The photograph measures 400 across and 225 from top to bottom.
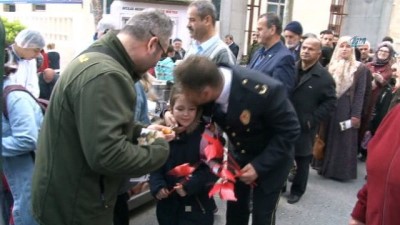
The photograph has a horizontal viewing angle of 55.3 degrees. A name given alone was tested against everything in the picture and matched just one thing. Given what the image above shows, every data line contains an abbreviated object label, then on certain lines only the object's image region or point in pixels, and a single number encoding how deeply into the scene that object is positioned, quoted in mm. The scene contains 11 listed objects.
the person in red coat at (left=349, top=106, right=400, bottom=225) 1473
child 2551
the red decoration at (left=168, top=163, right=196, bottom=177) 2471
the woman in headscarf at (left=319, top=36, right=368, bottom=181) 4707
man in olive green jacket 1496
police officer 2045
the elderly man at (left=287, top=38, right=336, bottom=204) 3951
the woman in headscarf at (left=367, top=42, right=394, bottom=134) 5551
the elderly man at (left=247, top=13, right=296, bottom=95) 3629
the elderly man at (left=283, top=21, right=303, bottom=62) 5070
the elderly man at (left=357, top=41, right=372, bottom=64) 6825
